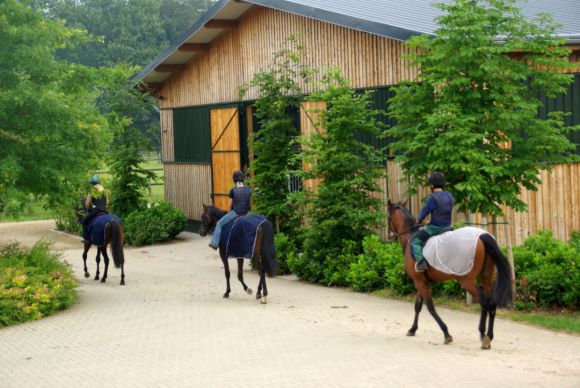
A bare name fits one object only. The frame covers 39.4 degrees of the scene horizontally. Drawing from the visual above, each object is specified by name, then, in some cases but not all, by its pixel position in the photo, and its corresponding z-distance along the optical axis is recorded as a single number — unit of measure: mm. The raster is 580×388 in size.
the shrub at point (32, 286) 12594
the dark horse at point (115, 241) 16125
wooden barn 15484
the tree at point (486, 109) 11672
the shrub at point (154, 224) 23656
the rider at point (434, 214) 10227
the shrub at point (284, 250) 17078
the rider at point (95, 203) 15703
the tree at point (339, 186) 15109
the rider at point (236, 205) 13898
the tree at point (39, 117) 13617
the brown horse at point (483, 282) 9664
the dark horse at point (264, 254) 13625
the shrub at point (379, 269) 13656
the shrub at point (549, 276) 11555
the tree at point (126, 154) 24594
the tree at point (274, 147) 17917
